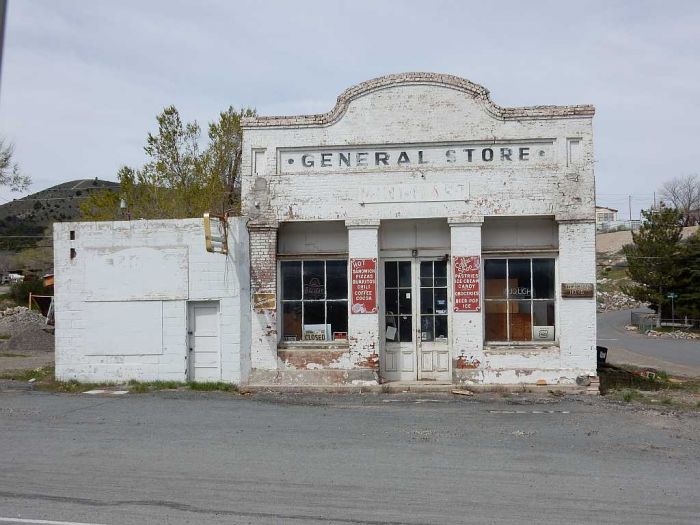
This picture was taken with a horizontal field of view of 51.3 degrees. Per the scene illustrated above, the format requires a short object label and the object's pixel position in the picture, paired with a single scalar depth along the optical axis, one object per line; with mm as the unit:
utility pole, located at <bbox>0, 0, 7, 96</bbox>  4012
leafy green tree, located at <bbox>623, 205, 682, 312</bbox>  47938
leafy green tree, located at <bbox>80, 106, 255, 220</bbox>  27797
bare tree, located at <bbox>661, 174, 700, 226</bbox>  91438
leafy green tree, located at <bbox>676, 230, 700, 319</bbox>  47438
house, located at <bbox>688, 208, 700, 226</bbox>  90812
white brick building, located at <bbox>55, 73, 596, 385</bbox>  14797
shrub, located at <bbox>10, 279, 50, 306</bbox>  50594
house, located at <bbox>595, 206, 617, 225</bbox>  137250
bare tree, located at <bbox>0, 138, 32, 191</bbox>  39500
